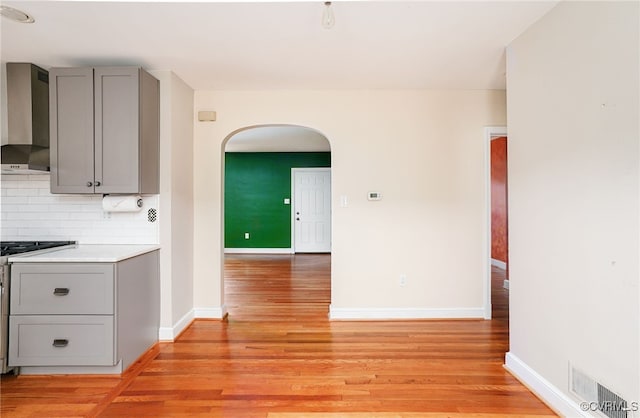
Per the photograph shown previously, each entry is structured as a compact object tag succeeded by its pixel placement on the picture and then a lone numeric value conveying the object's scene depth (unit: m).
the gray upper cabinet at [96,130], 2.65
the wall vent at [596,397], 1.57
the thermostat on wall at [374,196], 3.51
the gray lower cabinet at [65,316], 2.32
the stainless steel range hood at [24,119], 2.63
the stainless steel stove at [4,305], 2.28
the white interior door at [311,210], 8.05
